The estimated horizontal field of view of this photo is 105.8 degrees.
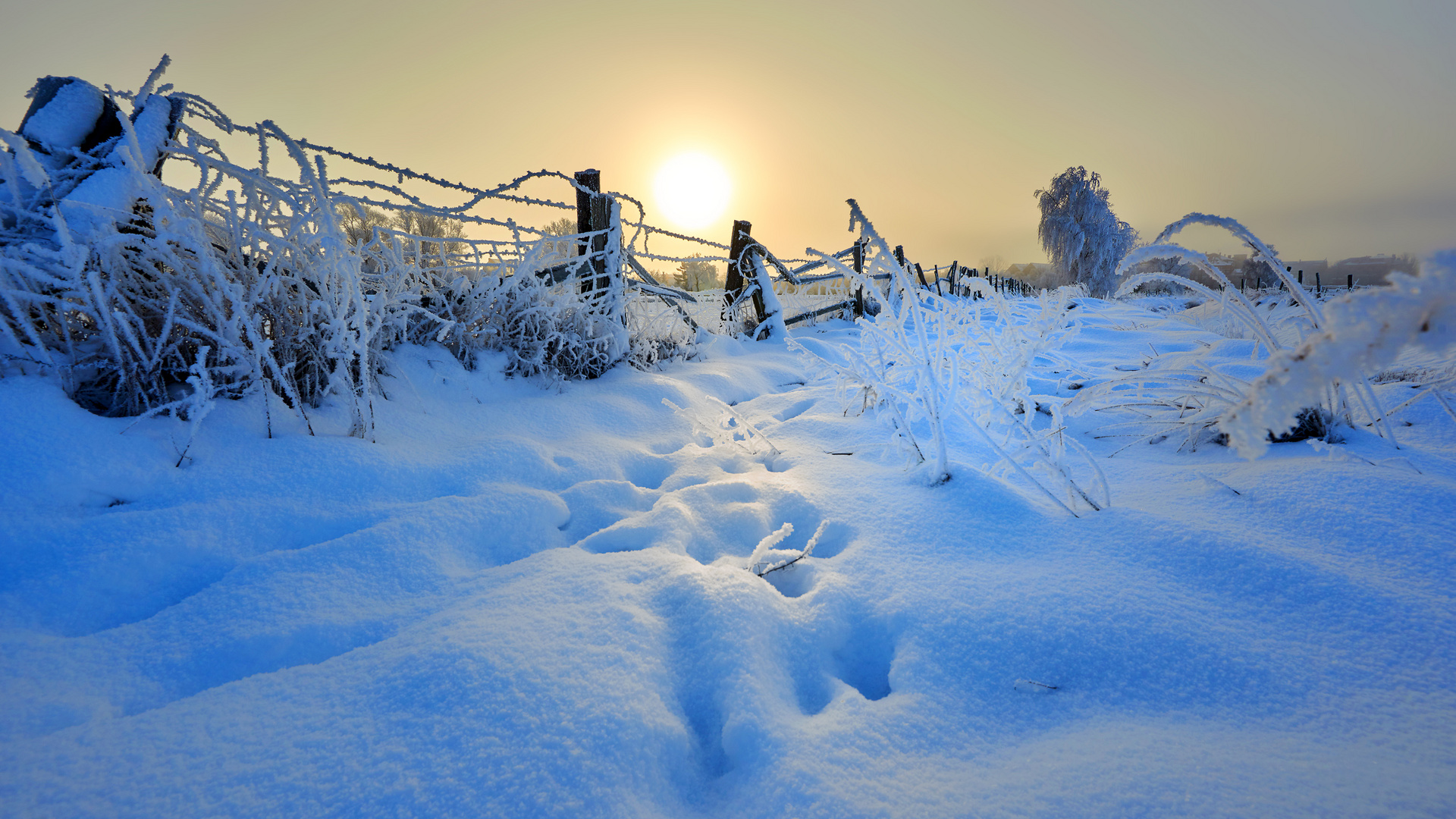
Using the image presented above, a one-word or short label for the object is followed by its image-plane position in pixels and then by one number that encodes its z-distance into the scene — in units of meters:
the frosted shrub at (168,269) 1.44
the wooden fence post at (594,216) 3.43
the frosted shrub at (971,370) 1.34
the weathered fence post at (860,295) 6.88
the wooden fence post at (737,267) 5.74
